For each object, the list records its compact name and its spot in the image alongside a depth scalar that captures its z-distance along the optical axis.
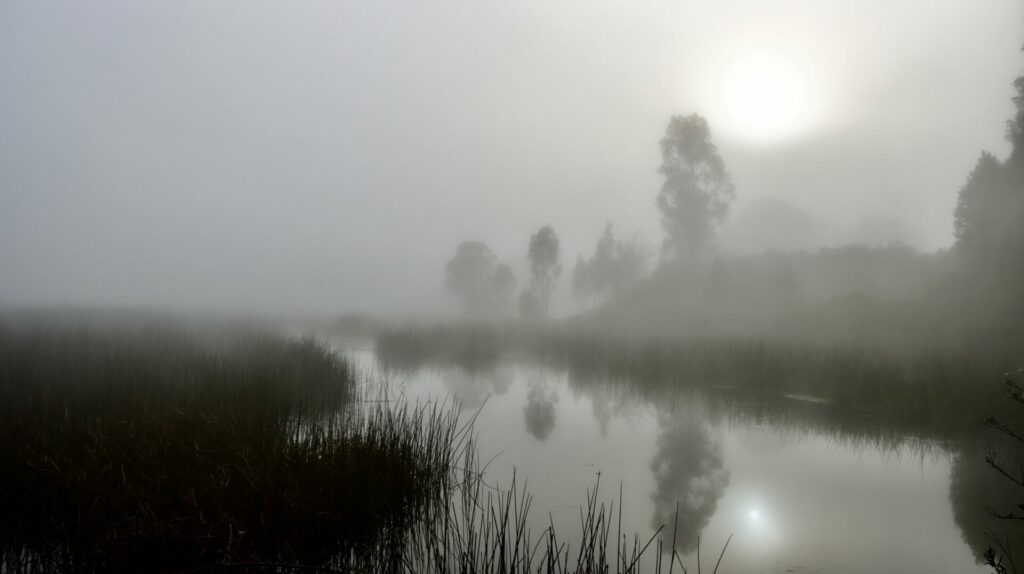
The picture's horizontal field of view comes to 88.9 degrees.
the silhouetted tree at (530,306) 47.66
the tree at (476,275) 56.19
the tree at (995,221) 17.53
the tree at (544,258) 45.72
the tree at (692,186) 30.73
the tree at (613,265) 43.91
